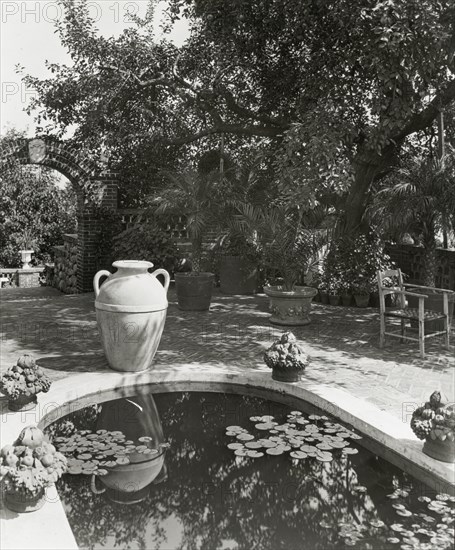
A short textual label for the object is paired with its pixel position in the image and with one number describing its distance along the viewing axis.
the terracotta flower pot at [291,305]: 9.12
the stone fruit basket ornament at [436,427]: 4.25
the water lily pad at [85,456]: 4.53
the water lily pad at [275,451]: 4.65
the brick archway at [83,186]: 12.35
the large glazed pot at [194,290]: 10.16
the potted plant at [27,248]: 16.53
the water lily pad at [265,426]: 5.14
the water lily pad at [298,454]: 4.60
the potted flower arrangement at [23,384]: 5.03
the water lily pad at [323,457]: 4.57
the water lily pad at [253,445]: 4.76
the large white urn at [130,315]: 6.22
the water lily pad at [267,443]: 4.77
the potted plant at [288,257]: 9.12
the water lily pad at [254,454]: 4.60
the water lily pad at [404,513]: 3.79
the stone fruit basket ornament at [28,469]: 3.54
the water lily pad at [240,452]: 4.64
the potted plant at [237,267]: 11.95
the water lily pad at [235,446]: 4.76
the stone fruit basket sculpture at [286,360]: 5.99
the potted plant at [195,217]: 10.18
